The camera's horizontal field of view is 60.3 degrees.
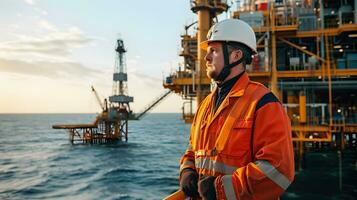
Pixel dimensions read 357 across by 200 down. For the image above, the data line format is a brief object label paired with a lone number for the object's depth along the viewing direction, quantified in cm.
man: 224
